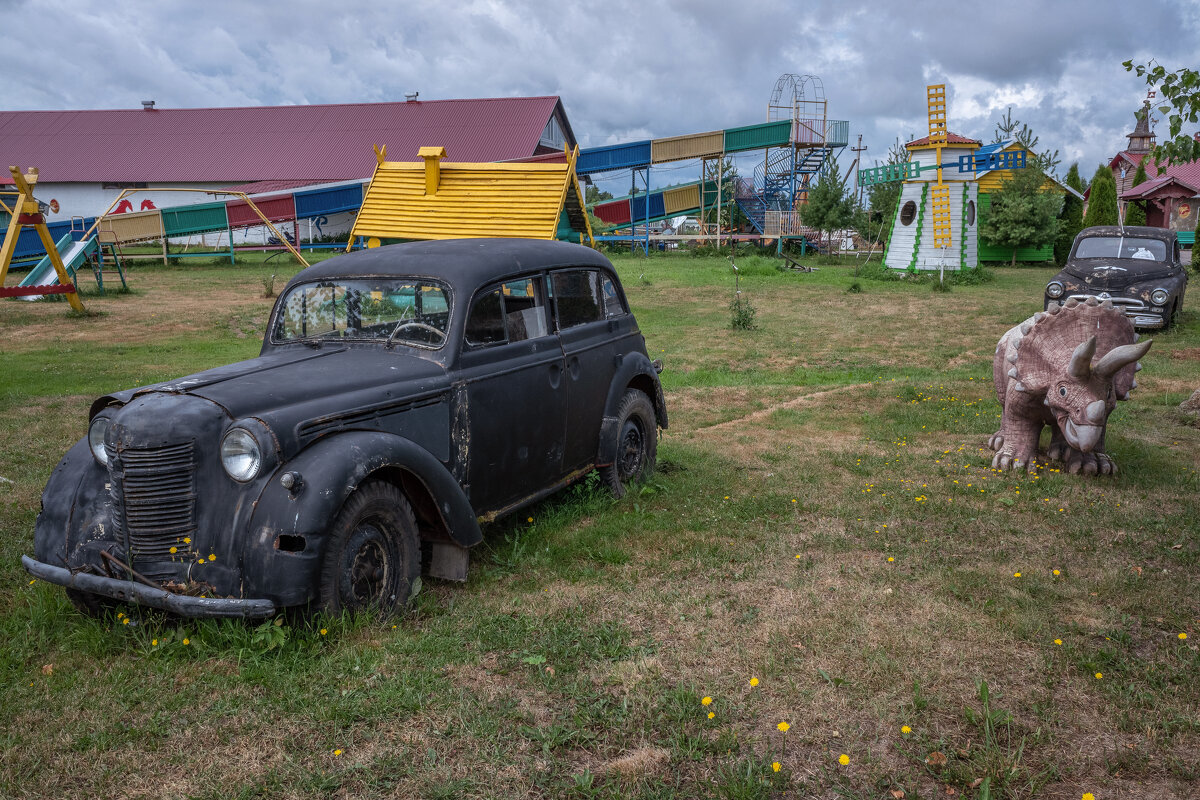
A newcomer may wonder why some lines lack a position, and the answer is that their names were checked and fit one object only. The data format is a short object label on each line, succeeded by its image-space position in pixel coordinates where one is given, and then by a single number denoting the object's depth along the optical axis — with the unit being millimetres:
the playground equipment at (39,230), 14953
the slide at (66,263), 20531
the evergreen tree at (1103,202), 31922
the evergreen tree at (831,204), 31594
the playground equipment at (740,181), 31453
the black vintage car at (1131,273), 15148
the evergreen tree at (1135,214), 35969
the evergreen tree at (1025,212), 31156
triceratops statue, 6344
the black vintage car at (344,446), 3740
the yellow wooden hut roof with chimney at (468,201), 15398
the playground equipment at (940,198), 25766
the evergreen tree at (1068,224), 33531
